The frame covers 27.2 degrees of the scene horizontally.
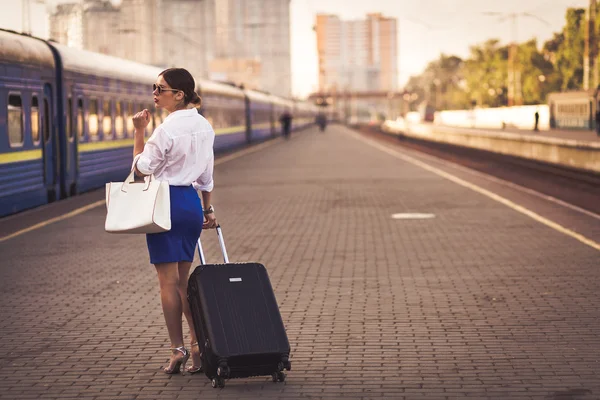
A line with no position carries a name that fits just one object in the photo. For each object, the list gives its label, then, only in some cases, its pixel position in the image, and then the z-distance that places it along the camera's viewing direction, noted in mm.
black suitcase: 6695
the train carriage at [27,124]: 18844
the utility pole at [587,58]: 61672
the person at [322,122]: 116000
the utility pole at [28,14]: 29306
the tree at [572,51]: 118438
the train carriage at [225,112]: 49469
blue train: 19188
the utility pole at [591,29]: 59400
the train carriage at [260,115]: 69250
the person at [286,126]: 81938
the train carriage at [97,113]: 23344
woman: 6801
